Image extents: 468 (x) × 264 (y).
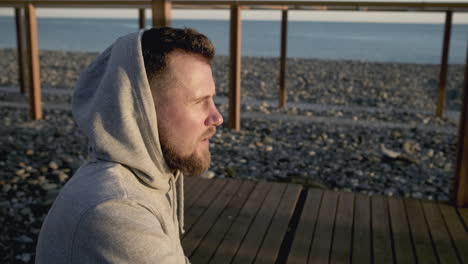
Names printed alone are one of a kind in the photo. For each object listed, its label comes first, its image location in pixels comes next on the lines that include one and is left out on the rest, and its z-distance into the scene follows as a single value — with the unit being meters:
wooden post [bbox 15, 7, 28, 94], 9.87
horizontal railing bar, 6.36
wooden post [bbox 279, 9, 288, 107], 8.73
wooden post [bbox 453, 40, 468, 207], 3.92
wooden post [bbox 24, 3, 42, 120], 7.47
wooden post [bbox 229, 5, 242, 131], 7.17
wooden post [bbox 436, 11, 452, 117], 7.78
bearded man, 1.33
